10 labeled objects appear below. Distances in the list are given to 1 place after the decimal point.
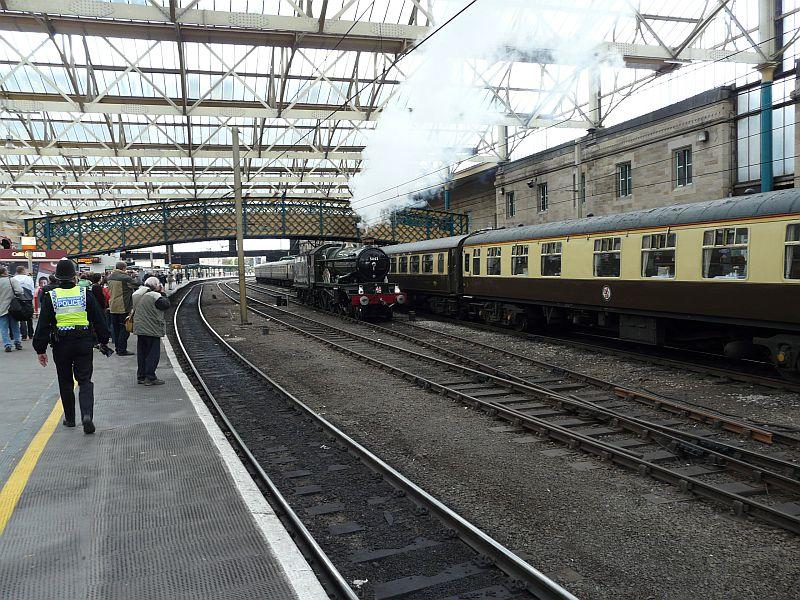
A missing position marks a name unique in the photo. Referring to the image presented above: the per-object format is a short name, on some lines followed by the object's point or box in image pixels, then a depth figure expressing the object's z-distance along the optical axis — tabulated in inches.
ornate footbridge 1156.5
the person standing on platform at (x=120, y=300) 453.4
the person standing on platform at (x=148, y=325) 343.9
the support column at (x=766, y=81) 671.8
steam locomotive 786.2
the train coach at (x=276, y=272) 1553.9
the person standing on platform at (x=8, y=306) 445.1
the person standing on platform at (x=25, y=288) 474.8
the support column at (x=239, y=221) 745.0
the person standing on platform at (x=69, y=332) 241.4
